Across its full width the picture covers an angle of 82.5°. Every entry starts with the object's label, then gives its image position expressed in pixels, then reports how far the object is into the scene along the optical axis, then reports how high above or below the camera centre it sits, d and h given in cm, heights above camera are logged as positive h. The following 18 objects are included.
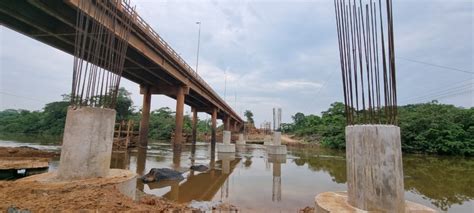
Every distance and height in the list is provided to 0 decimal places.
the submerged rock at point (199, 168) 1247 -140
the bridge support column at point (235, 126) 8412 +409
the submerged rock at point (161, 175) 924 -136
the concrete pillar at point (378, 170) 373 -36
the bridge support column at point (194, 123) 4066 +244
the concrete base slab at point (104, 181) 467 -84
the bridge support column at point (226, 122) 6479 +399
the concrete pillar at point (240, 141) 4125 -25
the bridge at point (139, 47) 1271 +580
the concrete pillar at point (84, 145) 499 -20
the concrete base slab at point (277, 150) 2289 -78
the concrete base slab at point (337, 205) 398 -95
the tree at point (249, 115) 10338 +942
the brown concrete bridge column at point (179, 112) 2620 +253
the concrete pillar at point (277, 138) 2352 +23
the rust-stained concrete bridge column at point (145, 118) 2632 +186
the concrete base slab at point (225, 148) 2336 -77
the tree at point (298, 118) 8324 +794
